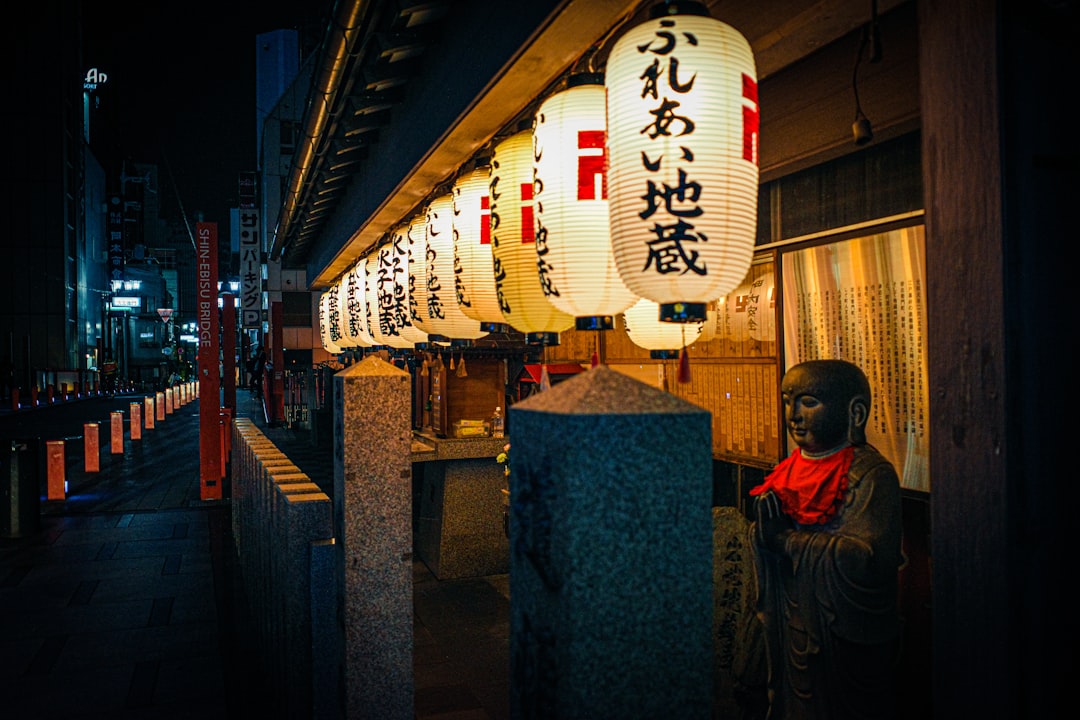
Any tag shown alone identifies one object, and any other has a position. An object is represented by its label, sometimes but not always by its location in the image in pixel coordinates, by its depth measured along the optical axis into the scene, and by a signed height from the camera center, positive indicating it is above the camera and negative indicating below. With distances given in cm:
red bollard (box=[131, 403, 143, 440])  2489 -164
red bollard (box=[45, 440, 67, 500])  1493 -191
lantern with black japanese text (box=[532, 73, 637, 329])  467 +111
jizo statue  405 -106
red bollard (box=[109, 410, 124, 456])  2053 -163
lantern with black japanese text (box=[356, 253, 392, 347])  1109 +111
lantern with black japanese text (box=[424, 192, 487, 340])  764 +93
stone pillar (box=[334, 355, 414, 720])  476 -109
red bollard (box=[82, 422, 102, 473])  1820 -181
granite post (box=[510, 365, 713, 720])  212 -56
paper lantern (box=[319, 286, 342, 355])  1584 +101
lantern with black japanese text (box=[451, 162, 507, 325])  644 +108
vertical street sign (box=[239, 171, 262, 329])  3309 +539
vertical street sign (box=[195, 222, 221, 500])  1525 +12
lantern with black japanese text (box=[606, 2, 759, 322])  371 +107
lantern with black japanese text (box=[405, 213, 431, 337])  841 +111
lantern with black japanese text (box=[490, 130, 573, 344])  544 +93
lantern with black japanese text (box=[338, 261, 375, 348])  1234 +106
